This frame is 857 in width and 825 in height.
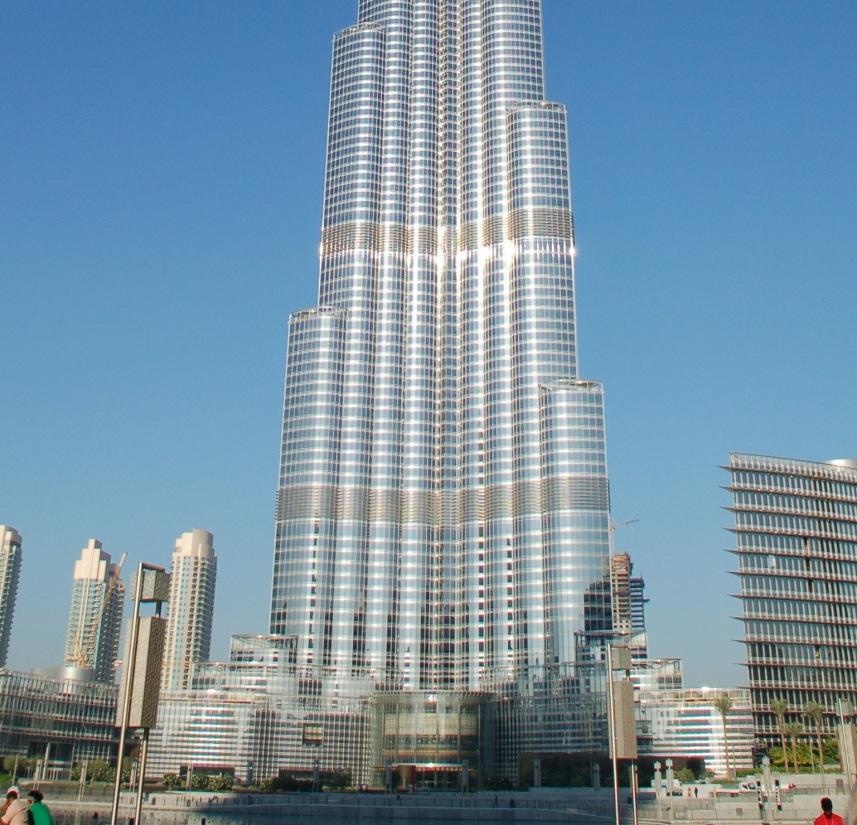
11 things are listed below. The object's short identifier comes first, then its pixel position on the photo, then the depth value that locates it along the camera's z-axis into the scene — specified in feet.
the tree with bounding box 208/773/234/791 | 592.19
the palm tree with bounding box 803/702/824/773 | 579.56
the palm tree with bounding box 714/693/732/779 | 592.40
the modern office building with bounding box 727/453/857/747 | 619.26
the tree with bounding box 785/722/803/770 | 560.49
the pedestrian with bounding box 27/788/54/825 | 61.36
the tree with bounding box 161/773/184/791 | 584.11
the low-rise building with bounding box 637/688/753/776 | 615.57
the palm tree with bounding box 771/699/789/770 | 585.92
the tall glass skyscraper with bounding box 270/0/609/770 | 652.89
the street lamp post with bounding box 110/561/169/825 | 97.09
